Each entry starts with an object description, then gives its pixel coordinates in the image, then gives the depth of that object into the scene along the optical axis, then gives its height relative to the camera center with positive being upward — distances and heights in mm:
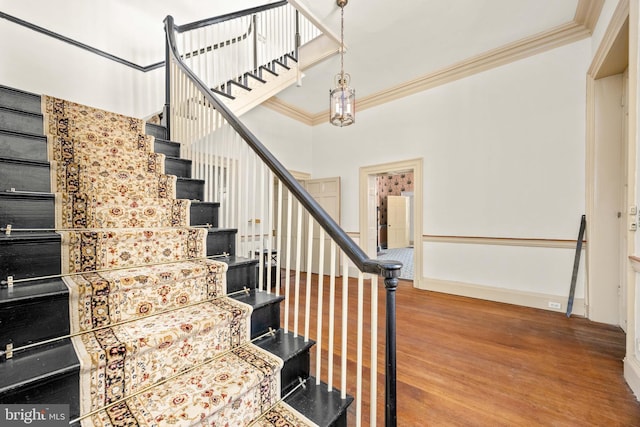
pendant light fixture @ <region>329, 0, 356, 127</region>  2604 +1118
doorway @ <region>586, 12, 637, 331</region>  2508 +213
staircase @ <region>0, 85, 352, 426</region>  869 -371
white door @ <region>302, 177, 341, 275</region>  4910 +227
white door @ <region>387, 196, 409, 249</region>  9133 -414
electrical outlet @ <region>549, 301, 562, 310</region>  2918 -1105
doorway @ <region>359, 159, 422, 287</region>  3977 +63
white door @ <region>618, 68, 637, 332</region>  2416 -117
